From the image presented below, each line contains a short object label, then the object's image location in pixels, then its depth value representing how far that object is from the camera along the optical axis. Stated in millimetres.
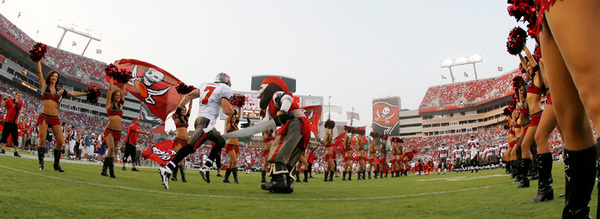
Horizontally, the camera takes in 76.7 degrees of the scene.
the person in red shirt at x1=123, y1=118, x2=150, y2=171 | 14082
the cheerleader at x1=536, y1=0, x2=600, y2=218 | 1639
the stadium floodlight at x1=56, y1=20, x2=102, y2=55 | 74438
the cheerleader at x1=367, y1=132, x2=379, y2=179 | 21625
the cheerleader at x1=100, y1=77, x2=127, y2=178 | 8953
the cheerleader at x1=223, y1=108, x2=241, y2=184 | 10492
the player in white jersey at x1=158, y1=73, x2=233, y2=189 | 7118
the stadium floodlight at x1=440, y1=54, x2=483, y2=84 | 88125
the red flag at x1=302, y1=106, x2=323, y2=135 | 9958
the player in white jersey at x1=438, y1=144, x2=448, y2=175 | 24920
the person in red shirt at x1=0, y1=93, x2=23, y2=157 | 11477
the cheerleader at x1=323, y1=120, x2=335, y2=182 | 16344
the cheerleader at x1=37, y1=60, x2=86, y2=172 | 8078
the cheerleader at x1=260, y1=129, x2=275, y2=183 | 14109
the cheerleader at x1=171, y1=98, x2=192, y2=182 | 12000
